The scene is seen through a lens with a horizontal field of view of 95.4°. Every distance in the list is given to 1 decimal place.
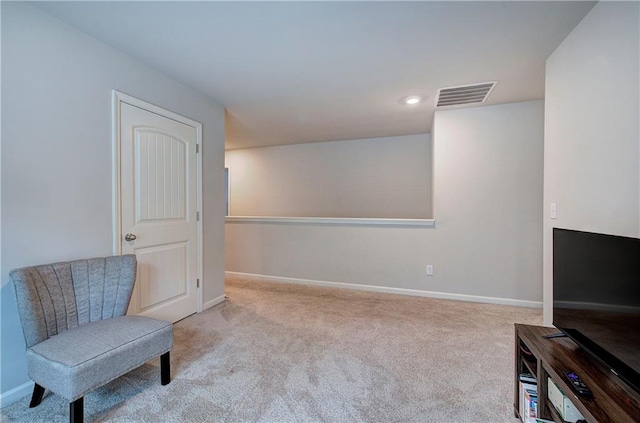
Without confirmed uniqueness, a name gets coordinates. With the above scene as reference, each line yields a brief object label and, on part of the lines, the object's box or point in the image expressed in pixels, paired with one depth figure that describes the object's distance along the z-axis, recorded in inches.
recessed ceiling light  119.0
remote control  40.3
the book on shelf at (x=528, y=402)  53.8
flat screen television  40.5
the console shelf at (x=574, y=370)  37.4
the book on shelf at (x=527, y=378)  56.6
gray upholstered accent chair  54.2
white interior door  89.4
